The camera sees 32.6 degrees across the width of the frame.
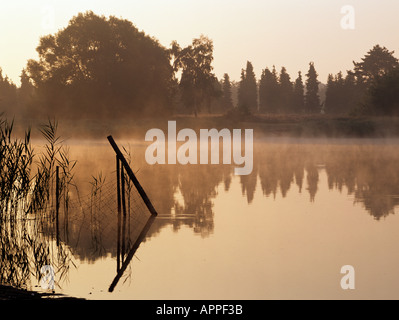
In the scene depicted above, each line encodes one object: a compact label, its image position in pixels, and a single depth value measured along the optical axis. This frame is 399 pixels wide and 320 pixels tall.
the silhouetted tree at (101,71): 71.00
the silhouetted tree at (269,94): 119.56
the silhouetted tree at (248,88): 125.31
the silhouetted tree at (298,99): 116.06
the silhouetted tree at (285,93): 117.31
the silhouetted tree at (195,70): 79.56
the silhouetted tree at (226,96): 114.30
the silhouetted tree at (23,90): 121.94
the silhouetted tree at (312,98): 115.06
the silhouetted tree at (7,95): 114.45
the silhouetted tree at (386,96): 73.00
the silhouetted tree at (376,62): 105.69
